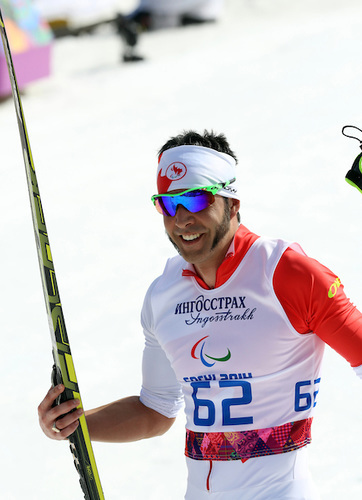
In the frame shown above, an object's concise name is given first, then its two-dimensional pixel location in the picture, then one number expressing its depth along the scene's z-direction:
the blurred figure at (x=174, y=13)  36.03
